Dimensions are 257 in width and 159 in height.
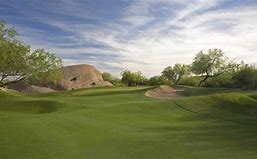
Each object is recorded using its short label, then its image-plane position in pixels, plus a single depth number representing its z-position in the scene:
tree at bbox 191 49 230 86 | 36.96
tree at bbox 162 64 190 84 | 51.37
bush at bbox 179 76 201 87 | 43.94
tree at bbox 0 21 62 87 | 14.28
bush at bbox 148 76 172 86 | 48.49
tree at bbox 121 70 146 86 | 50.90
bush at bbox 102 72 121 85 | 53.28
